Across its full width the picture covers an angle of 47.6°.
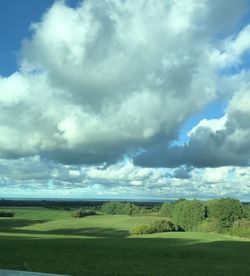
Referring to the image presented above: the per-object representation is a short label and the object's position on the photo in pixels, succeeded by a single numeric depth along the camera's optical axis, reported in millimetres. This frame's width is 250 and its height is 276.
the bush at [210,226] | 66166
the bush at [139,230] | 50007
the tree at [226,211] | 66820
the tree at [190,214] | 68240
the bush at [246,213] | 69310
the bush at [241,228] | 56792
